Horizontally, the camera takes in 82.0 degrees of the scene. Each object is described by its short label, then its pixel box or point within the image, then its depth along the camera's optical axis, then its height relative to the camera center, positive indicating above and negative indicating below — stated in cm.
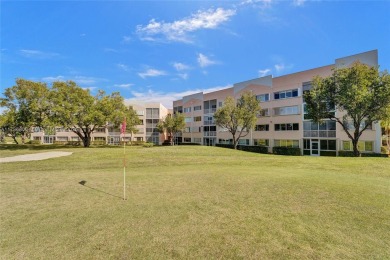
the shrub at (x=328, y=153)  3742 -354
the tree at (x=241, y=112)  4281 +404
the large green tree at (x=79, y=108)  3953 +499
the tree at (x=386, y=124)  2548 +108
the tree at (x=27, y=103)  3941 +584
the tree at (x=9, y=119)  3916 +307
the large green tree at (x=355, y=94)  2566 +464
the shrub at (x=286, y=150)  4128 -337
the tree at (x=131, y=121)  5971 +389
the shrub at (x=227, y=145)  5465 -299
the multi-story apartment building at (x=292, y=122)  3498 +212
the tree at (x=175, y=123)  6412 +316
